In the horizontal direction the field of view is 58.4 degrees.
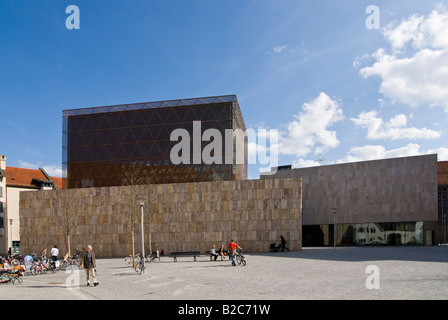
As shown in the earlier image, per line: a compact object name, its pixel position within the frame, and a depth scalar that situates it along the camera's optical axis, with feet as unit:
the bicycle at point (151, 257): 92.82
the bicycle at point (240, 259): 75.51
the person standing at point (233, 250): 75.72
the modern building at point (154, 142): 153.48
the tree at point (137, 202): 125.80
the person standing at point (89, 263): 50.77
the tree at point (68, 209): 137.30
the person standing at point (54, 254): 83.30
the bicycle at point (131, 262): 83.53
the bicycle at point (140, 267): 65.92
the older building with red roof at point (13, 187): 202.49
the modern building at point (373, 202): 156.25
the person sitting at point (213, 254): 89.78
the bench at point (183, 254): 96.17
